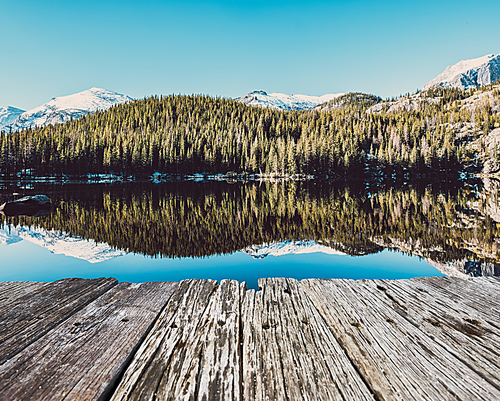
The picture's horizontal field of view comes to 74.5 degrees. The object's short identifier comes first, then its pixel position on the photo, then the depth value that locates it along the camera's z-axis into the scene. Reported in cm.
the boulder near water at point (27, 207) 1491
